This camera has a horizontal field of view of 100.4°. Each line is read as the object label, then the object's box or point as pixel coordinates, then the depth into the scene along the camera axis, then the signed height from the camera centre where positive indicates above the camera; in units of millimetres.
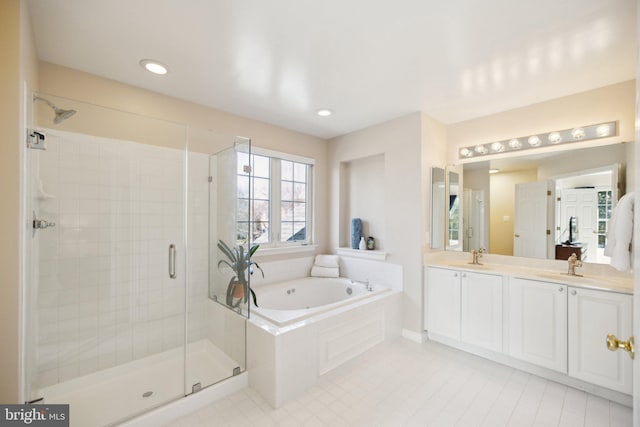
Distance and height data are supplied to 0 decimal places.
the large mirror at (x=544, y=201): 2311 +131
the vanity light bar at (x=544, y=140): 2309 +732
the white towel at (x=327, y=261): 3656 -646
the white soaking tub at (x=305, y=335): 1969 -1047
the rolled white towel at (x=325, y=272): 3581 -780
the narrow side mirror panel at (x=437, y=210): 3045 +50
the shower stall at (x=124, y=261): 1852 -399
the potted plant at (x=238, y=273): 2363 -535
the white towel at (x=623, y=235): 1754 -139
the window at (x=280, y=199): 3322 +200
